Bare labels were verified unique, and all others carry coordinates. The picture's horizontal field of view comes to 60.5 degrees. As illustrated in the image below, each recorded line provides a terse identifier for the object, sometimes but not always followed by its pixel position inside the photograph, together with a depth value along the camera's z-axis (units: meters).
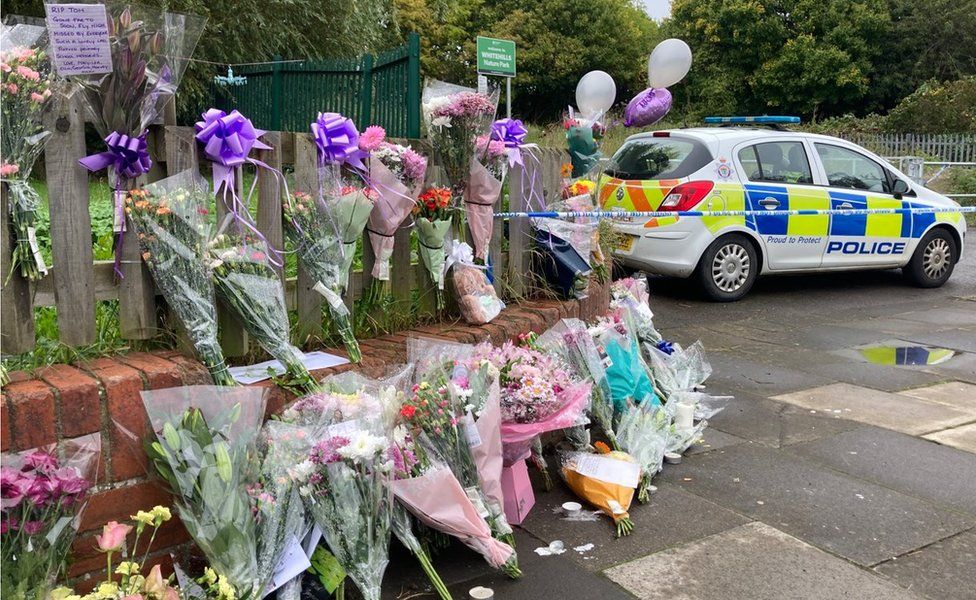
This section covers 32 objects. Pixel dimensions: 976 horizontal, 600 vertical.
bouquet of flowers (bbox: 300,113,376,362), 3.26
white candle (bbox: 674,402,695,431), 4.47
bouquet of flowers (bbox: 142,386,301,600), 2.53
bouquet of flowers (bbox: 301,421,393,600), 2.66
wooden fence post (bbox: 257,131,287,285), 3.20
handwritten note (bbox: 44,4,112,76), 2.59
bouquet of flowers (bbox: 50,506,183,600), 2.29
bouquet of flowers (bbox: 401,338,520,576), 3.05
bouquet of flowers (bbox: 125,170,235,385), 2.78
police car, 8.19
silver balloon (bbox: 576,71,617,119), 6.55
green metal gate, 7.71
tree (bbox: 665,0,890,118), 26.50
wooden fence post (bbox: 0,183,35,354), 2.64
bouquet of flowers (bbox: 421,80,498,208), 3.87
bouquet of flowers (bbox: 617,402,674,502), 4.02
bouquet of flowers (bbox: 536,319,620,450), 4.04
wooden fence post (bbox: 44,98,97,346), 2.70
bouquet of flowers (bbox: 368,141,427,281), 3.52
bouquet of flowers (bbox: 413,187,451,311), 3.85
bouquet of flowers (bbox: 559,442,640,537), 3.57
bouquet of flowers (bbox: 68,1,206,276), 2.75
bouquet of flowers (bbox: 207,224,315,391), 2.92
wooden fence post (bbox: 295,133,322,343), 3.27
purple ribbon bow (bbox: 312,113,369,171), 3.26
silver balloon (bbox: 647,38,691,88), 8.06
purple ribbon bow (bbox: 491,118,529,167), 4.30
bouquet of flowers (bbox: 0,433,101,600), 2.19
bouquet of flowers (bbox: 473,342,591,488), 3.36
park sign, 8.40
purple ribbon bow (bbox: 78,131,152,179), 2.75
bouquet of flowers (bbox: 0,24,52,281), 2.49
